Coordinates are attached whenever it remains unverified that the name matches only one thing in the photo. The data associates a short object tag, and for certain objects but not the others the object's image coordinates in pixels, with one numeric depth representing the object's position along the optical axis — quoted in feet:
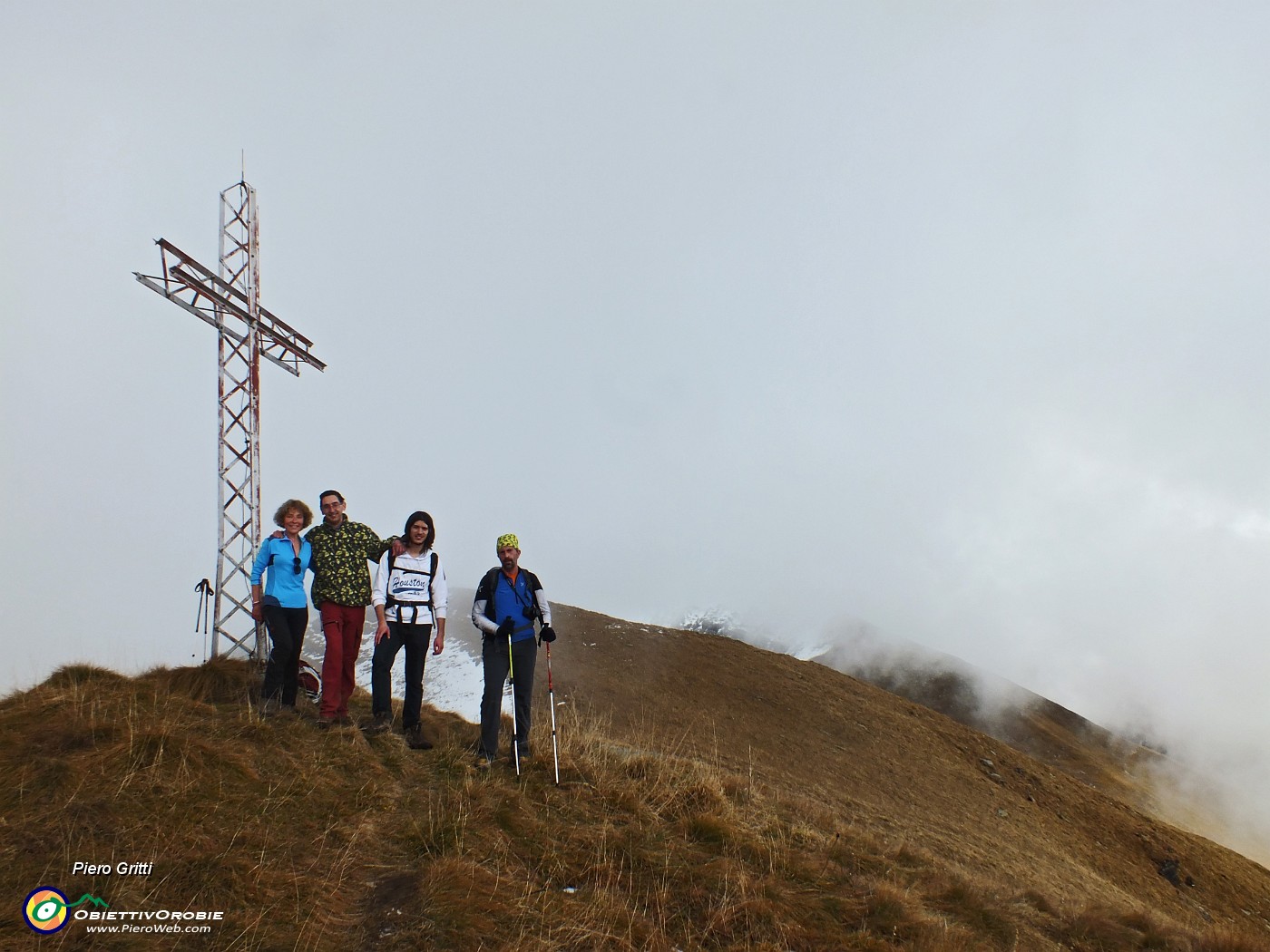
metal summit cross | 29.68
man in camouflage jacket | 23.68
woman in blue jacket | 23.53
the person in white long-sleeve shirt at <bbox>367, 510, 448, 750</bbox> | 23.88
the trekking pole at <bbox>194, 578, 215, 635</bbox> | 29.66
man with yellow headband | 23.52
